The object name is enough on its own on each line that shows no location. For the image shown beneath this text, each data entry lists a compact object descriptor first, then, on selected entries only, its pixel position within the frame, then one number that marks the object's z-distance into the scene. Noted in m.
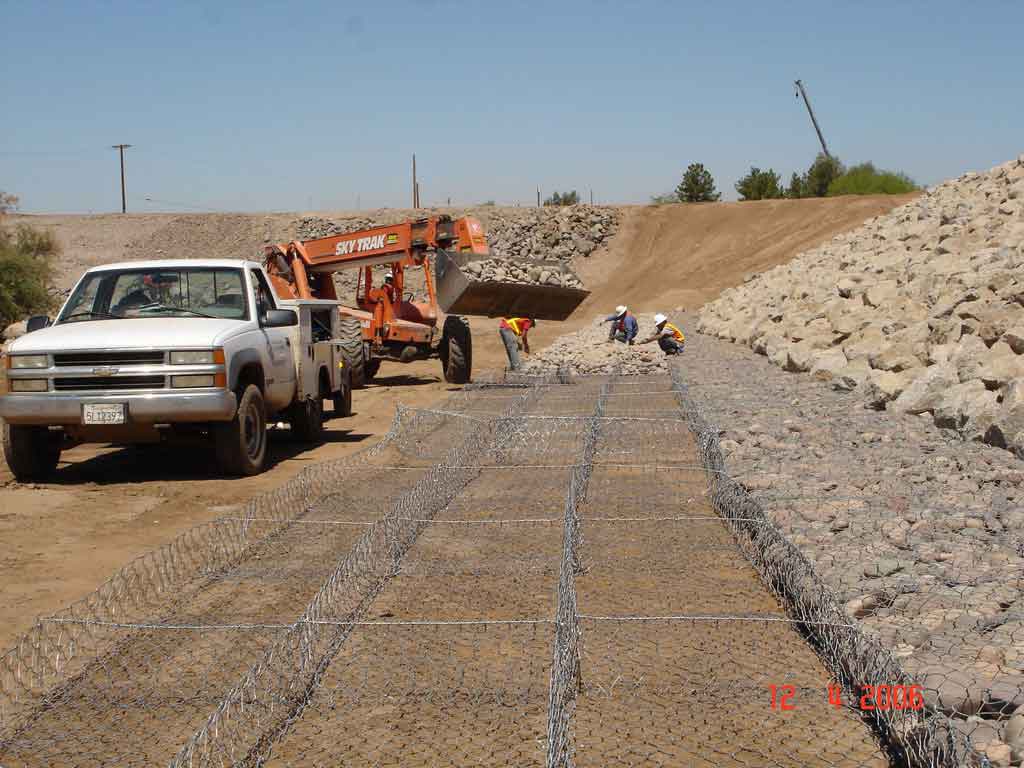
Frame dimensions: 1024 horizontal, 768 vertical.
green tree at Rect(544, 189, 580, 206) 70.75
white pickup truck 9.40
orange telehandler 17.64
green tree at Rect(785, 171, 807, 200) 61.03
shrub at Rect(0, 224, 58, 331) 32.16
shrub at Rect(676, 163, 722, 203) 60.59
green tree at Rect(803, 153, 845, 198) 62.50
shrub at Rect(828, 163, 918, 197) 60.94
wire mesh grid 4.11
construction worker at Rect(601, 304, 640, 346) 21.45
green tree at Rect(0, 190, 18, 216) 44.16
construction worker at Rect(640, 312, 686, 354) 21.75
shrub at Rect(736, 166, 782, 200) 60.41
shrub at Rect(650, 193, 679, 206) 66.03
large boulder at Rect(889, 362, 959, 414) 11.35
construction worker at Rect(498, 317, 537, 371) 19.59
